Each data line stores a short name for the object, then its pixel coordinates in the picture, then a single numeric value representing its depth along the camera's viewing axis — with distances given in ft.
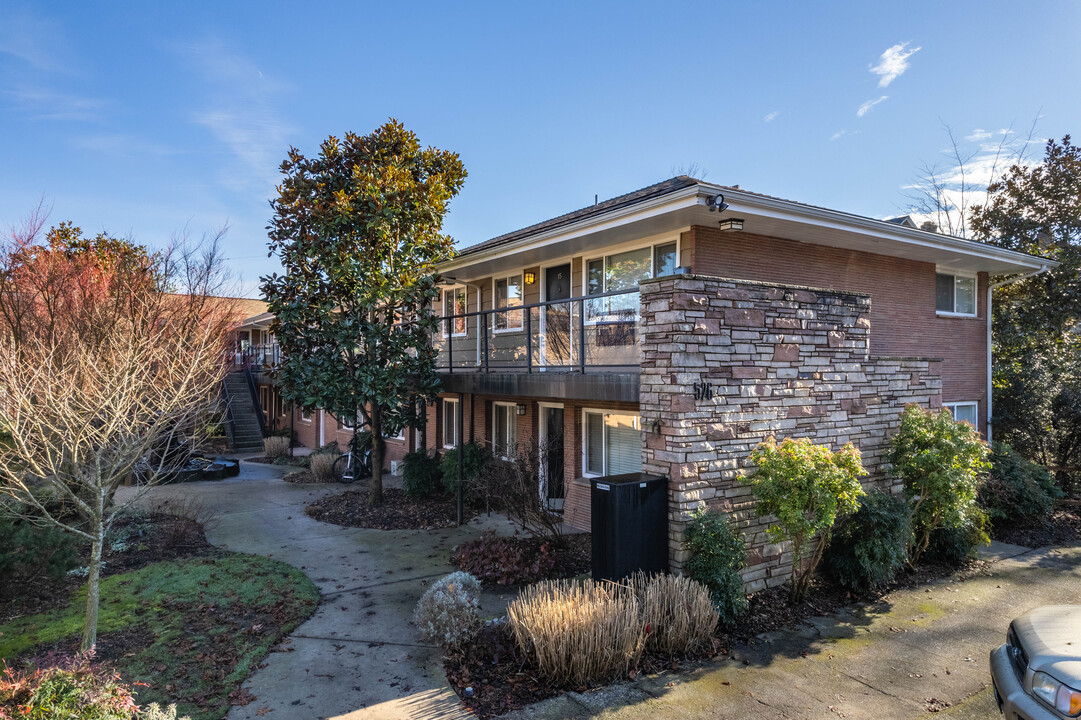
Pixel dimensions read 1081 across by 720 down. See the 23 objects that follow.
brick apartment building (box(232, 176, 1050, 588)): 21.72
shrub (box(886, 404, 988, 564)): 23.62
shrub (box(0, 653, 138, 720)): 11.25
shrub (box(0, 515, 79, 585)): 21.01
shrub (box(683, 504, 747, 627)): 19.90
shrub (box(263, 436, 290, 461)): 69.87
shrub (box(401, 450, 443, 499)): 41.11
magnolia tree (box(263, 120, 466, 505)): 34.73
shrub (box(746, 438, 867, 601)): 20.06
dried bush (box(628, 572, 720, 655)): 18.03
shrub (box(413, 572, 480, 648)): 18.28
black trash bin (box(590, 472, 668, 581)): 19.72
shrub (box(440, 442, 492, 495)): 37.86
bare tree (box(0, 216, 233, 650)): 17.02
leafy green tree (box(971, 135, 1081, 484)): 43.01
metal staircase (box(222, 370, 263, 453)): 77.46
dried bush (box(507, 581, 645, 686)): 16.35
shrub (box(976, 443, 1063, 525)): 32.55
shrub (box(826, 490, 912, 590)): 22.82
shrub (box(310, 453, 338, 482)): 53.62
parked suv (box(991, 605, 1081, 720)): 11.63
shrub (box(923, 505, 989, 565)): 26.63
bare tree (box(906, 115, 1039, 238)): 62.69
